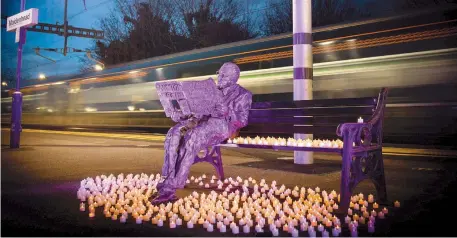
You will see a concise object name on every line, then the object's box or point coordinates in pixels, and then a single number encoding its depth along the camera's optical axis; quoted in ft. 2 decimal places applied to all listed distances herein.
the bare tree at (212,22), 101.65
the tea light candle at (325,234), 10.19
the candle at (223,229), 10.90
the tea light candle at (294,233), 10.32
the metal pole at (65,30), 81.10
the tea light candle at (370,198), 14.26
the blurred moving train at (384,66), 25.21
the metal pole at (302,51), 21.95
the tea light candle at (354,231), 10.35
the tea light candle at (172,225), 11.25
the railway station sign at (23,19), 31.40
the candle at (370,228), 10.65
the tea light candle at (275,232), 10.41
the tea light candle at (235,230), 10.72
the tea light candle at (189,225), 11.30
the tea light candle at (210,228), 10.93
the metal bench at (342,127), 12.76
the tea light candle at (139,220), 11.76
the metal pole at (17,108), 33.35
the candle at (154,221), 11.73
